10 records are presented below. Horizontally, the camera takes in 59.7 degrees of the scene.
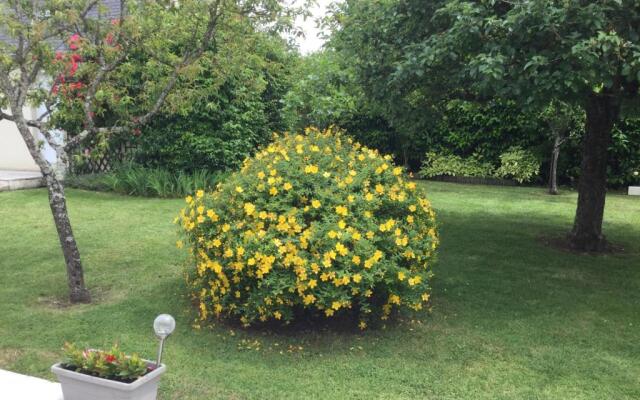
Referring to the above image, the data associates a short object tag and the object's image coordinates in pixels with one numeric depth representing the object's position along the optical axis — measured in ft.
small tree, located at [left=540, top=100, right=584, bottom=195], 34.72
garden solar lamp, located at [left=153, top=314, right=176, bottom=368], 9.46
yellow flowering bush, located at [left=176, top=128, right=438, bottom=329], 12.64
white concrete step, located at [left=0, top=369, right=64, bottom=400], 10.23
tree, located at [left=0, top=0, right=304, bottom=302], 14.92
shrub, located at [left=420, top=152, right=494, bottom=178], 43.80
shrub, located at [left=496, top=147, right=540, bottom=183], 41.73
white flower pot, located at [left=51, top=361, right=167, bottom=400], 9.03
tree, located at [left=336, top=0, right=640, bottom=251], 13.66
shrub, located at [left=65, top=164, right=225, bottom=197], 33.63
